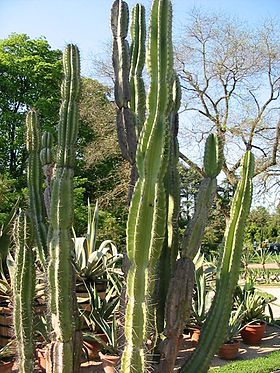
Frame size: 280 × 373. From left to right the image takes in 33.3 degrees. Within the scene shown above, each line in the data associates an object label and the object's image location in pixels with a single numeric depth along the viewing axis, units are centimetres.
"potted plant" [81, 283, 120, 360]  448
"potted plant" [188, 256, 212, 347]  541
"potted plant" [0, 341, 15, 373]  396
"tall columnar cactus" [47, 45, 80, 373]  276
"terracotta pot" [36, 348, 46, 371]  419
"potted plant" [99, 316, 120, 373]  409
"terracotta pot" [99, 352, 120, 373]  408
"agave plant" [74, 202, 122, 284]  520
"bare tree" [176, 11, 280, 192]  1441
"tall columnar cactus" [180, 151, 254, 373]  302
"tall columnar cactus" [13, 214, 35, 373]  289
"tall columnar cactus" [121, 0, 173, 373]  242
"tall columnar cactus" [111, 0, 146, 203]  327
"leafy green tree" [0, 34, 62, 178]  1559
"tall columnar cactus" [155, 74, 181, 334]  324
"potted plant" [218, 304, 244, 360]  505
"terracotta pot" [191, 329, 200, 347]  531
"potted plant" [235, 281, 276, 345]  571
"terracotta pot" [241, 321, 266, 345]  570
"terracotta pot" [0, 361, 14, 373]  393
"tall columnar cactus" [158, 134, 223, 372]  291
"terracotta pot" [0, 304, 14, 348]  470
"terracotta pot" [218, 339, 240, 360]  504
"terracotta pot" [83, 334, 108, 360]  468
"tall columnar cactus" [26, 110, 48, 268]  366
